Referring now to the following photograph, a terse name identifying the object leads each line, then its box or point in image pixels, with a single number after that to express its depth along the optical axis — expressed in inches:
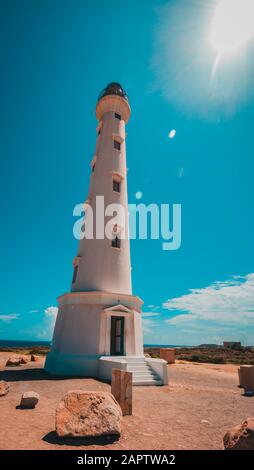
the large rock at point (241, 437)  148.9
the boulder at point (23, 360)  685.0
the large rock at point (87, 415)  187.0
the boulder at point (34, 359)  786.8
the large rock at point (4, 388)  311.9
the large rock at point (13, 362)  645.3
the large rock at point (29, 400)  262.4
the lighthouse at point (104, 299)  514.6
